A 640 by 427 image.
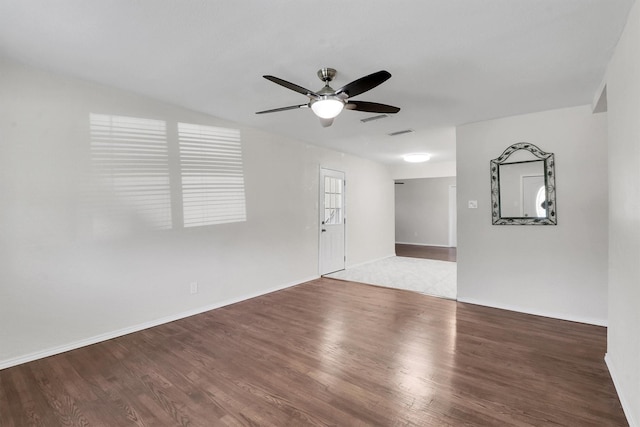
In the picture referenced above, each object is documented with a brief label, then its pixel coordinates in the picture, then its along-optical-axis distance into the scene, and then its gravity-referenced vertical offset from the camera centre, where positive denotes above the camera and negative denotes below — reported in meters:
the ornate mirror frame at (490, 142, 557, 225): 3.50 +0.20
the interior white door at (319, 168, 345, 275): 5.57 -0.27
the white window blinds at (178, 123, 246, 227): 3.55 +0.44
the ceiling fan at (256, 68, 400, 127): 2.05 +0.85
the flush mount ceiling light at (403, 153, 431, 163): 5.97 +0.98
